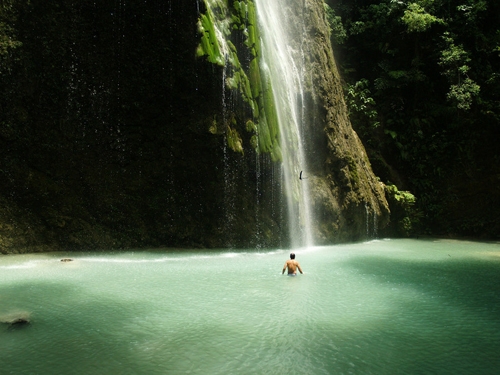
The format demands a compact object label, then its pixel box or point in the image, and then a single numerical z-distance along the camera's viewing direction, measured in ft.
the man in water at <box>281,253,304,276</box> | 27.35
